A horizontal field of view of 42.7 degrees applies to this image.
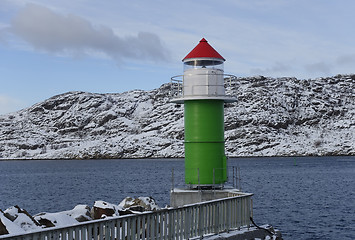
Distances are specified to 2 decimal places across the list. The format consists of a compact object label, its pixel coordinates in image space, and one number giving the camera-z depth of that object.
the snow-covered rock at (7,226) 11.62
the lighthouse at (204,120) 20.11
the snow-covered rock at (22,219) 13.31
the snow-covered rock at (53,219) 14.25
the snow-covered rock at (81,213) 16.42
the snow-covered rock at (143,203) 19.43
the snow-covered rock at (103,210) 16.39
